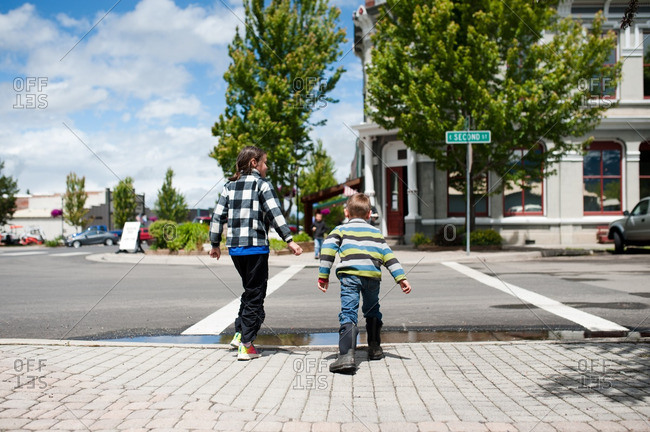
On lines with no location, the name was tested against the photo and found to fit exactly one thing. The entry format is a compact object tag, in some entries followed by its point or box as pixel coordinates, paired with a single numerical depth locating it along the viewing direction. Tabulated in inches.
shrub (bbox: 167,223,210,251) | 856.9
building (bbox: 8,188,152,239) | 3009.4
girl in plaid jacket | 201.2
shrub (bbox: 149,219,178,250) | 849.5
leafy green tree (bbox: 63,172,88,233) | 2448.3
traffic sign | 645.9
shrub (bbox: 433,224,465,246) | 826.8
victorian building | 920.9
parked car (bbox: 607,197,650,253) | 680.4
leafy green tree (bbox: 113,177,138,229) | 2384.7
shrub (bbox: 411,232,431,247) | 845.2
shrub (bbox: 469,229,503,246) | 795.4
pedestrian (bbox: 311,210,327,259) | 745.3
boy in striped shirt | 191.8
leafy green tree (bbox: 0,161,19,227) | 2130.9
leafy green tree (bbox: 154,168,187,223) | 2123.5
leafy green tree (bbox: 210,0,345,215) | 1017.5
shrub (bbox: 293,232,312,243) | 894.4
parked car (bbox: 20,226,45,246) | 2018.8
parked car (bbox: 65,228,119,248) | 1791.3
